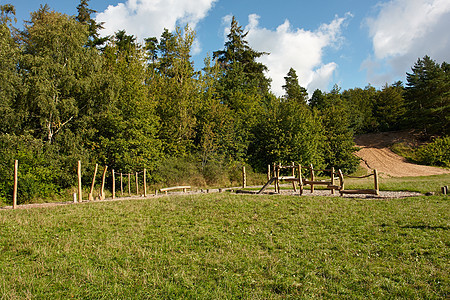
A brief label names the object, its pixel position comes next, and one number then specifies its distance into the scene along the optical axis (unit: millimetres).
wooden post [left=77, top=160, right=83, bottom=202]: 15395
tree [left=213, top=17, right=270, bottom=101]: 43562
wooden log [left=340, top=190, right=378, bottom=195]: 14578
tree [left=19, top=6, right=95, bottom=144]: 20469
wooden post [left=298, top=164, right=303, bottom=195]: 17039
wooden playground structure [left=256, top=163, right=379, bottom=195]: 14781
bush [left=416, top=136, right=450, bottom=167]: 39281
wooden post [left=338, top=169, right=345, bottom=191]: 15860
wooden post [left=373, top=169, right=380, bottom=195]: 14915
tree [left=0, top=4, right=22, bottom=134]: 19125
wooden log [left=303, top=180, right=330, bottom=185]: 16467
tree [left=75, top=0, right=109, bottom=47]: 35531
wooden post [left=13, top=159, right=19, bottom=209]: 13880
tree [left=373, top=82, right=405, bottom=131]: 56594
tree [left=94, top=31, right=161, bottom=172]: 22781
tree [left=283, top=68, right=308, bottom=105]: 53609
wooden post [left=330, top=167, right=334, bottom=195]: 16703
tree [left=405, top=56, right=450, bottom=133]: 45094
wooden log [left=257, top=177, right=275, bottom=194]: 18125
